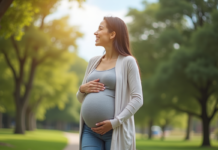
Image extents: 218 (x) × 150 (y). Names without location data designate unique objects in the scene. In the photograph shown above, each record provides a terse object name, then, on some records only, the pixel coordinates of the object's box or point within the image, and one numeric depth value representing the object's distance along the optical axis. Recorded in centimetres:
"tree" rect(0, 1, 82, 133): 2047
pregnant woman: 279
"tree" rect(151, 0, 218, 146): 1797
